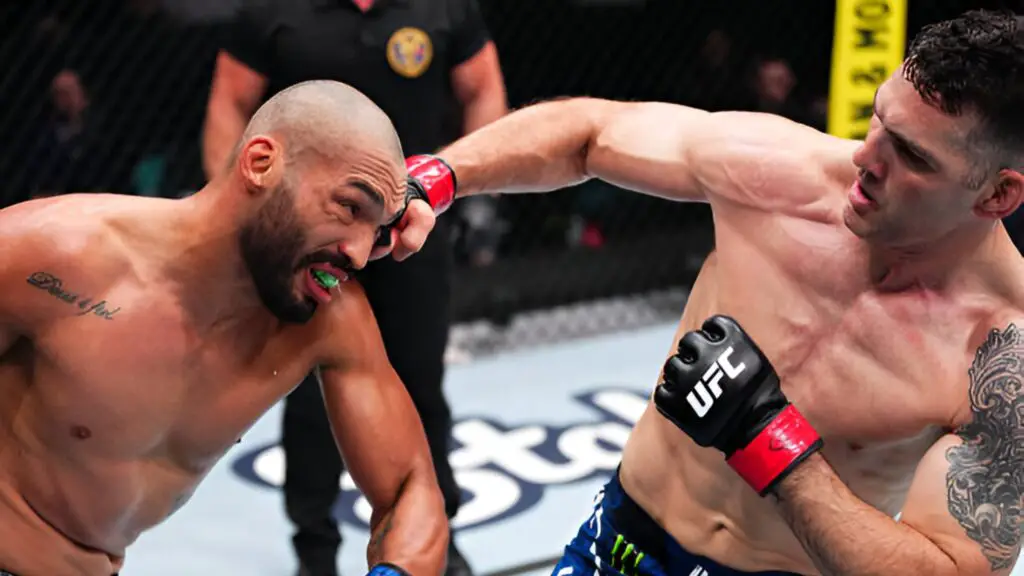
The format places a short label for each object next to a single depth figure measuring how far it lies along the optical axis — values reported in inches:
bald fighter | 58.1
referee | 97.7
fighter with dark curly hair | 60.5
